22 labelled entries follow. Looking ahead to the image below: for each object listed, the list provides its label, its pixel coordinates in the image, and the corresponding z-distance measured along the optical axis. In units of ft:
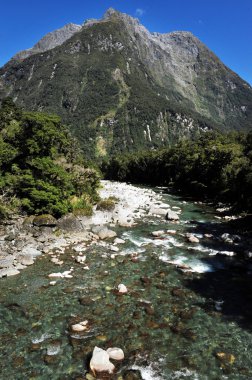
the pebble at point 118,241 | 102.41
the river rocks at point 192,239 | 102.75
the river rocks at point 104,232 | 108.25
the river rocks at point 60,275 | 73.82
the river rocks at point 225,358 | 45.24
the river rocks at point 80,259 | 83.43
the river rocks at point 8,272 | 74.42
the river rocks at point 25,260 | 81.74
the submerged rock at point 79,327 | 52.47
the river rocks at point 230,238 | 103.94
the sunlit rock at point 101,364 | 43.01
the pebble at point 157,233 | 111.11
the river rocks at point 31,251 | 88.24
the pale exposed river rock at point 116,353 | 45.60
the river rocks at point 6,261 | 79.36
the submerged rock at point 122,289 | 66.20
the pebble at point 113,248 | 93.96
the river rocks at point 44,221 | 109.09
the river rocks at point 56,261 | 82.13
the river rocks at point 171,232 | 114.32
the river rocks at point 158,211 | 150.82
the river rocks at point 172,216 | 137.48
